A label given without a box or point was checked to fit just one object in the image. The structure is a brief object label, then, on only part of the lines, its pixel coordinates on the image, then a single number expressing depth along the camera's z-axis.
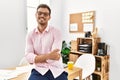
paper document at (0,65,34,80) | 1.76
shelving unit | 3.11
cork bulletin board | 3.45
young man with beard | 1.47
